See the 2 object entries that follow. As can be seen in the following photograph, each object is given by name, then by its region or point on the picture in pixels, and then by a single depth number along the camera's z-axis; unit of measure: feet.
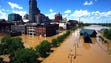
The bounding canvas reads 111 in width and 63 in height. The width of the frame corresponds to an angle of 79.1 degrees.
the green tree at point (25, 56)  36.14
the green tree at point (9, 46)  51.39
